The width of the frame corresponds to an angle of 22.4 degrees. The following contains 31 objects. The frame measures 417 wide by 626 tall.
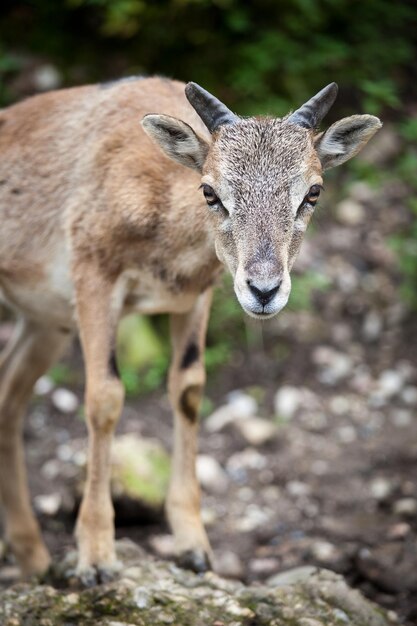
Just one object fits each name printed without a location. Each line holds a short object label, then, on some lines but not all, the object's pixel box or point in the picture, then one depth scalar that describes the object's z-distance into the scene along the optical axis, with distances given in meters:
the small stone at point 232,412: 11.55
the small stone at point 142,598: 7.24
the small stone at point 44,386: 12.09
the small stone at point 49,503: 10.17
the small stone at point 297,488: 10.37
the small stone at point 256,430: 11.20
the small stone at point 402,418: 11.50
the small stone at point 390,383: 12.03
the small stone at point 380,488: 10.16
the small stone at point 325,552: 8.92
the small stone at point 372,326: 12.83
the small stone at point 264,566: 9.00
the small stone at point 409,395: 11.88
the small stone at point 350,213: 14.05
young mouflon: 6.97
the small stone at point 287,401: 11.72
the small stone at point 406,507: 9.69
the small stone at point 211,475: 10.53
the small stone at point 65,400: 11.81
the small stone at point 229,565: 8.91
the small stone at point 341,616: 7.26
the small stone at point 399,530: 9.30
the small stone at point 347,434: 11.34
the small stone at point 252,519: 9.89
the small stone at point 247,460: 10.88
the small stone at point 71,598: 7.31
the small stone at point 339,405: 11.82
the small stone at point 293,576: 7.79
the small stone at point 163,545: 9.46
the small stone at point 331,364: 12.29
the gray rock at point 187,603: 7.13
